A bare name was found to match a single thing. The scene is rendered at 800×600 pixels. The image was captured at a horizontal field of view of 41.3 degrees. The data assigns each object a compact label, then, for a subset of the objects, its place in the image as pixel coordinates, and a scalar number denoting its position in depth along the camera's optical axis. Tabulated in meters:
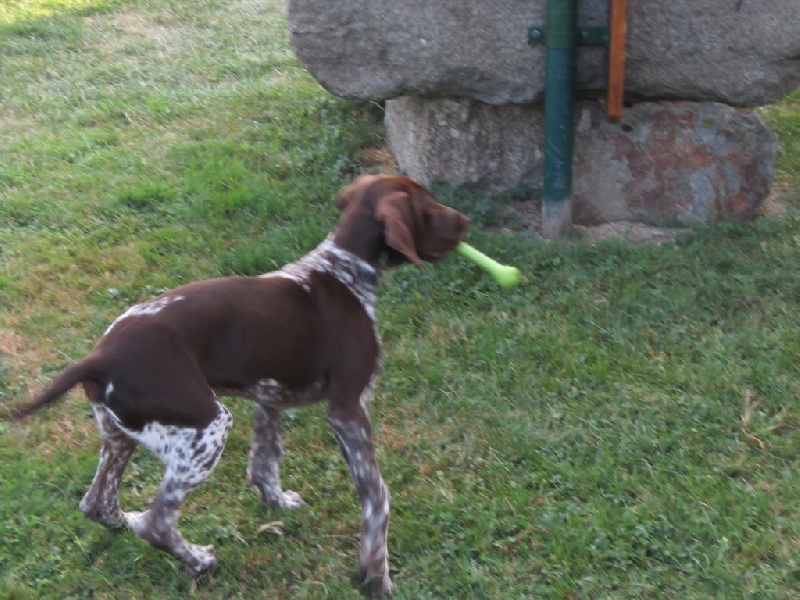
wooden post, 5.63
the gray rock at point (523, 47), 5.76
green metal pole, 5.69
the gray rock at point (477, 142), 6.34
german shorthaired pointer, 3.53
